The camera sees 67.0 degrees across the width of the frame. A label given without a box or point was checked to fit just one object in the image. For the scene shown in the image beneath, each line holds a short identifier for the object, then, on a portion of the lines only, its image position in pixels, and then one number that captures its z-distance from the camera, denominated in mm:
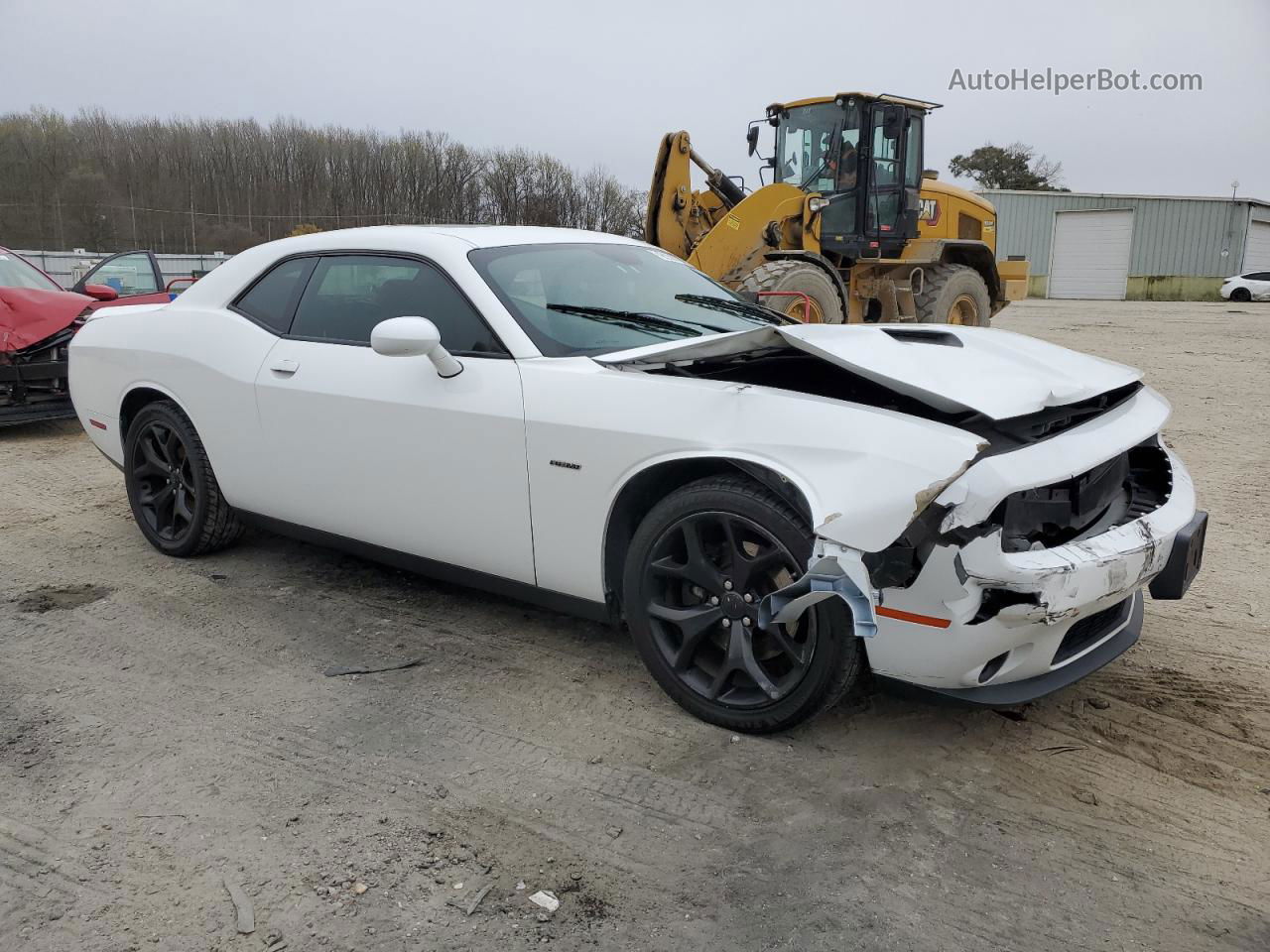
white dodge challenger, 2521
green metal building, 41281
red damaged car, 7750
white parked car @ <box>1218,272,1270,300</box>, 35938
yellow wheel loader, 9805
